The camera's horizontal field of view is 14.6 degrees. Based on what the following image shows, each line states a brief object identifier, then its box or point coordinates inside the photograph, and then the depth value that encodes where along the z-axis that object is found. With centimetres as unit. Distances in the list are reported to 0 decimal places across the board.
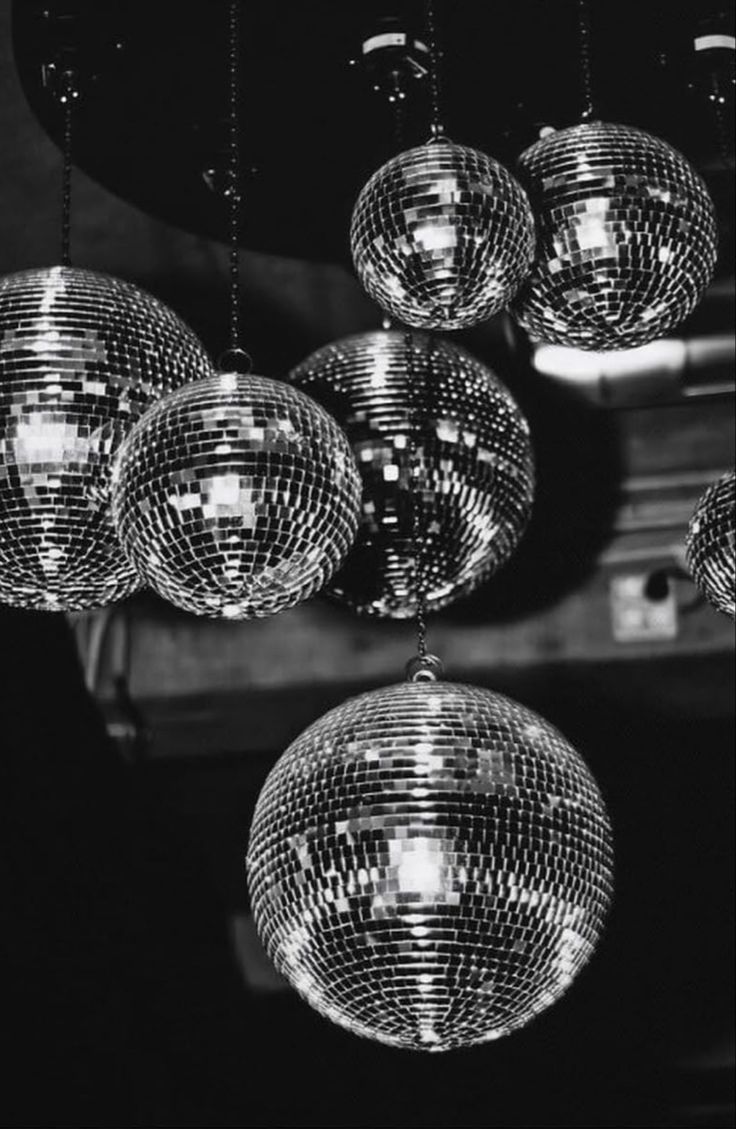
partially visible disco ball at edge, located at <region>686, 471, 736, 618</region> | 252
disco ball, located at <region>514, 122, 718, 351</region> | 238
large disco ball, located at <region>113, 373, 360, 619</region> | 228
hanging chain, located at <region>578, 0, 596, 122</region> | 254
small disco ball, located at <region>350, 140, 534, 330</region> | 232
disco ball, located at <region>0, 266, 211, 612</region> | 236
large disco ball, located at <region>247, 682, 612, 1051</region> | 230
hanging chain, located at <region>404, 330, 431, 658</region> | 249
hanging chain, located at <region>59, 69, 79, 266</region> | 262
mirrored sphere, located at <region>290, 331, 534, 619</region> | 249
